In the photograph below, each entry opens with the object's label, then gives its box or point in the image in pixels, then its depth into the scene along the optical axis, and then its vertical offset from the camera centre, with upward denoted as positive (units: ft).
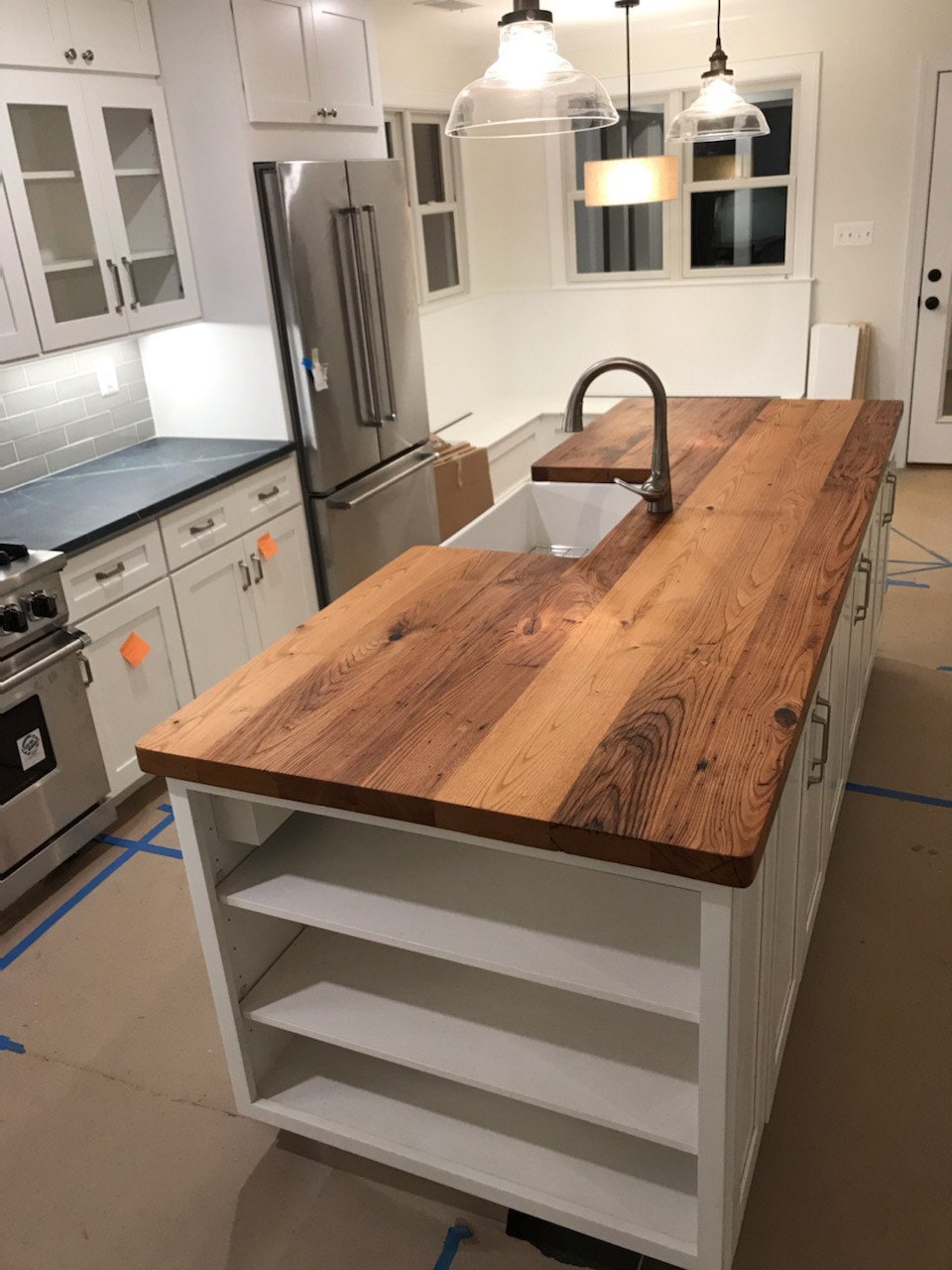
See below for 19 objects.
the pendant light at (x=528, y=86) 6.09 +0.72
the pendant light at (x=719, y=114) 10.02 +0.78
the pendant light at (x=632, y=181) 14.14 +0.36
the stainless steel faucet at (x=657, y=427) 6.95 -1.41
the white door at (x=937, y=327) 17.44 -2.40
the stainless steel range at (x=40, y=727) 8.62 -3.81
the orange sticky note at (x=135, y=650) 10.00 -3.60
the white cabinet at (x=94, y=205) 9.71 +0.46
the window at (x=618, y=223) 19.76 -0.26
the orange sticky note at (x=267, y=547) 11.77 -3.27
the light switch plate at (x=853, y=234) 18.24 -0.73
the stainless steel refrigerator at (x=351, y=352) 11.64 -1.36
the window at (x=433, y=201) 17.76 +0.40
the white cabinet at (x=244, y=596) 10.96 -3.73
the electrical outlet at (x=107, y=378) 12.16 -1.37
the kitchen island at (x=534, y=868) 4.51 -3.21
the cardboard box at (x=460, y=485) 15.78 -3.82
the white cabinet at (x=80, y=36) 9.40 +1.98
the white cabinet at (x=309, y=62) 11.06 +1.87
